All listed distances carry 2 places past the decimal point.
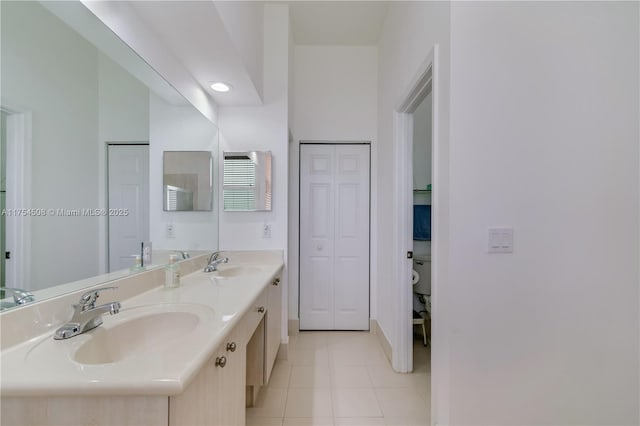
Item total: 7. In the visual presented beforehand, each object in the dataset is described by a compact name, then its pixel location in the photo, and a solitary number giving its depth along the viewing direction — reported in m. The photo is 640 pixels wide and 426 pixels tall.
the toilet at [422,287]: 2.37
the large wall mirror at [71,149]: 0.77
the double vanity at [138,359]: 0.58
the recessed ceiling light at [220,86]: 1.77
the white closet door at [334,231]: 2.72
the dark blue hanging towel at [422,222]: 2.64
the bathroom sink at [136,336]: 0.80
